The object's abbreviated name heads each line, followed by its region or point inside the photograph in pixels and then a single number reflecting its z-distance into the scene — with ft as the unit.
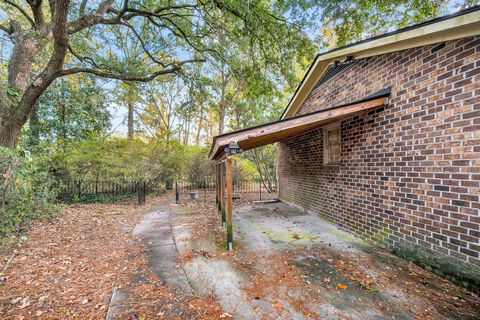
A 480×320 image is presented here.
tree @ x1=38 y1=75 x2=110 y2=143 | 34.29
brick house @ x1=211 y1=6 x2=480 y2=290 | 9.14
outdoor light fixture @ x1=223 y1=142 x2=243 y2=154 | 12.94
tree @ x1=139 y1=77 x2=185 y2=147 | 59.00
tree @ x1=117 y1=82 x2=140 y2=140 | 45.83
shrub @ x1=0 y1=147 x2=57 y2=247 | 13.02
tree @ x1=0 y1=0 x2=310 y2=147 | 18.07
